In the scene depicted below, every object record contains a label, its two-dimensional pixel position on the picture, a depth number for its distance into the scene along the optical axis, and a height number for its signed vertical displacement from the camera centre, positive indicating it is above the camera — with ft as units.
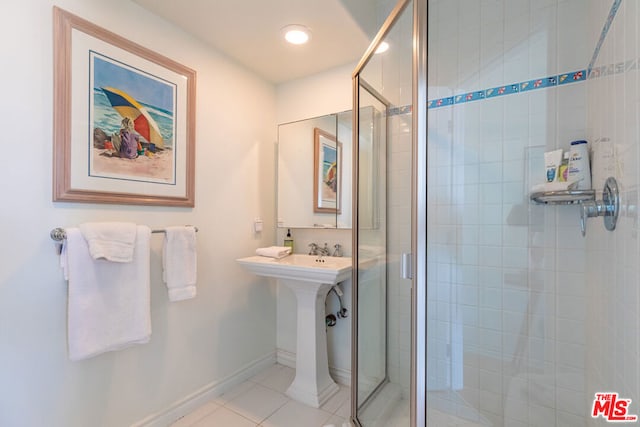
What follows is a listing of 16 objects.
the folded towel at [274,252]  6.64 -0.92
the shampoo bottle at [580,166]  4.01 +0.66
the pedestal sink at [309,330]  5.94 -2.56
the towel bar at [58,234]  3.93 -0.30
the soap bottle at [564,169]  4.15 +0.65
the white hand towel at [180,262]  5.08 -0.90
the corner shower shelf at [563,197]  3.93 +0.24
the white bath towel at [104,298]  3.92 -1.27
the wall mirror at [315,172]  6.68 +1.01
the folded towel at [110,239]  4.00 -0.39
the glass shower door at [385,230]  4.11 -0.30
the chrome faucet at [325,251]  7.20 -0.97
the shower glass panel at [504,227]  4.34 -0.24
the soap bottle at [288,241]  7.54 -0.75
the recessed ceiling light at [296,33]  5.52 +3.54
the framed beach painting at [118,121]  4.08 +1.50
